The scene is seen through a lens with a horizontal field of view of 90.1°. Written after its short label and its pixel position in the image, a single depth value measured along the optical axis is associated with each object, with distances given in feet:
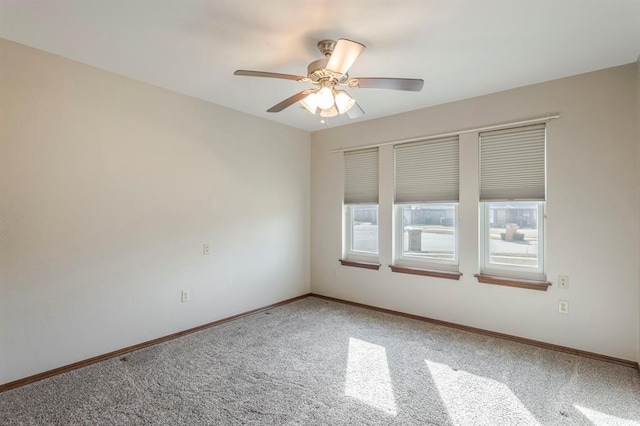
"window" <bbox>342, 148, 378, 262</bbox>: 14.06
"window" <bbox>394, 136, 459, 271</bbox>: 11.99
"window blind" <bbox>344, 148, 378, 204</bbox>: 13.96
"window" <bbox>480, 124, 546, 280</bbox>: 10.22
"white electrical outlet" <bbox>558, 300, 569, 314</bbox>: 9.57
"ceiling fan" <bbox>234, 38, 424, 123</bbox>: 6.35
